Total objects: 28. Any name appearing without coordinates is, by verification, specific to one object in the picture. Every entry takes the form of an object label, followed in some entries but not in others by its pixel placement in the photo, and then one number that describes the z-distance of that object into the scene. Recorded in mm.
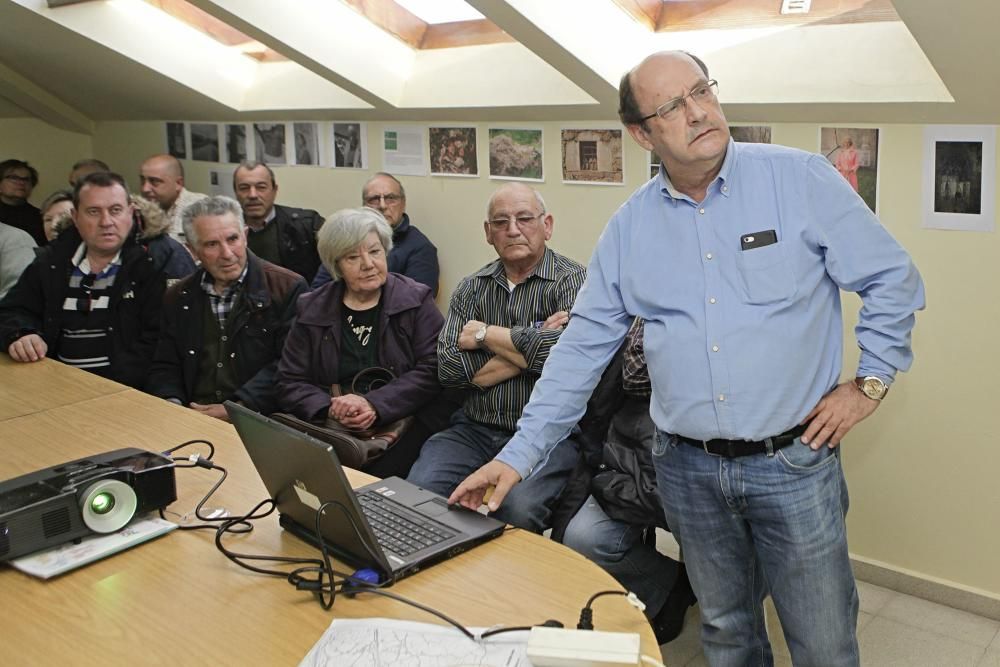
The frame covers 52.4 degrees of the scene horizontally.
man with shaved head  5297
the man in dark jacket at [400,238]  4281
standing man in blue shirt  1854
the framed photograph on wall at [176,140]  5863
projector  1860
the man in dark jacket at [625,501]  2666
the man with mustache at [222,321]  3521
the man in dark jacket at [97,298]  3773
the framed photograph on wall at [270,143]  5152
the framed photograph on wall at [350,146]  4660
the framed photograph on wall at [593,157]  3586
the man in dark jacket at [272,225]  4762
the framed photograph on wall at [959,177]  2729
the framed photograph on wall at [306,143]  4961
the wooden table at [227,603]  1562
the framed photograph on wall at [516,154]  3887
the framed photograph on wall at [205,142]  5582
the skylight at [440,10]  3949
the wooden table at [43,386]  2977
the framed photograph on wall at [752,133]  3162
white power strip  1357
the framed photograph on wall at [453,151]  4141
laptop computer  1699
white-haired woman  3186
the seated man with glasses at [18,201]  5992
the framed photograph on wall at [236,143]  5383
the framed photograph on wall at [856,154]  2953
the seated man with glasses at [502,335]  2924
